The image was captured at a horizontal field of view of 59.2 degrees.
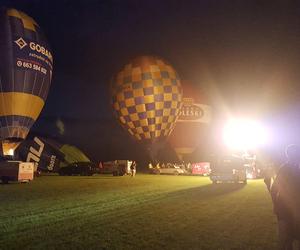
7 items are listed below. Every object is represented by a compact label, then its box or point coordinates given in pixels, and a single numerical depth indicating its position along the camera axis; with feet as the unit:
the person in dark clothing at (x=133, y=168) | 79.51
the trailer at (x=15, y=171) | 61.81
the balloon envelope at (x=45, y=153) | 96.49
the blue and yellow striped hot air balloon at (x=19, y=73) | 76.07
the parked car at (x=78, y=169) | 93.51
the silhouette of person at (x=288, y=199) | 12.95
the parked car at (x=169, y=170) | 97.09
